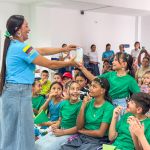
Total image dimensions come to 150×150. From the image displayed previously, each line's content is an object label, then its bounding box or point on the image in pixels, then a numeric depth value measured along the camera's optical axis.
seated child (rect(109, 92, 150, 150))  2.33
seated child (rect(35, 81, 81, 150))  2.87
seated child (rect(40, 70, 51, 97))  4.66
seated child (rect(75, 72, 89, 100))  3.89
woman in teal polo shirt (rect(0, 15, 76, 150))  2.33
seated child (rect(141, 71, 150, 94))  3.30
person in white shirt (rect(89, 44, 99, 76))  9.77
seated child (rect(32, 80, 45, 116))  3.95
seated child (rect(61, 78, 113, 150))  2.69
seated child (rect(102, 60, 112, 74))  5.16
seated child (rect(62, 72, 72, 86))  4.68
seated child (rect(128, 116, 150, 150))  2.07
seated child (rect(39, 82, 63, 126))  3.53
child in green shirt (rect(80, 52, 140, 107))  3.02
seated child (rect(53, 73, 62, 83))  4.75
